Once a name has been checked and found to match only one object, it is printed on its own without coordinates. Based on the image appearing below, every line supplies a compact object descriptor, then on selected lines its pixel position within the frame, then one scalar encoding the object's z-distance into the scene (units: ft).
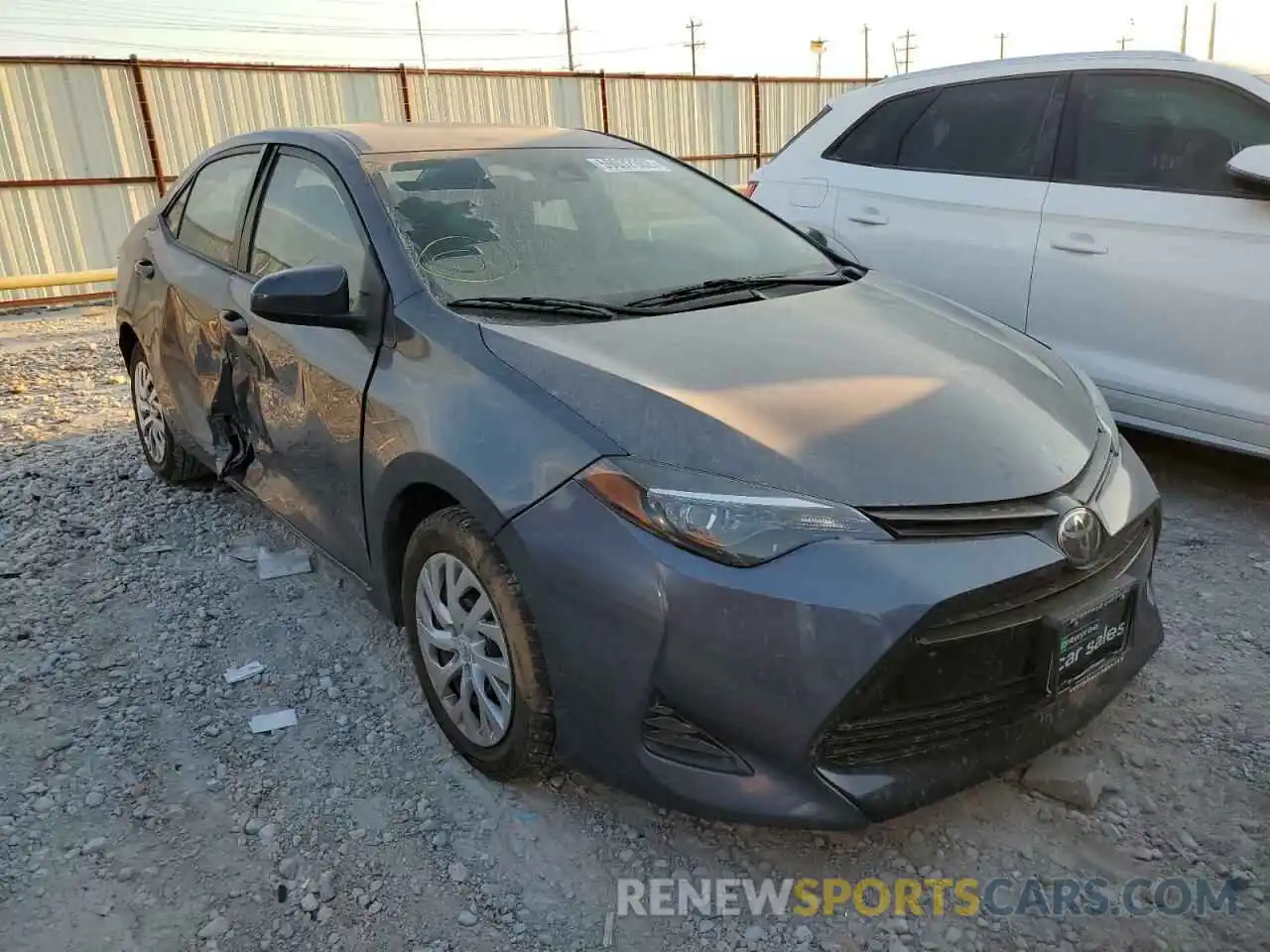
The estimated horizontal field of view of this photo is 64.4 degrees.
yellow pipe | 33.40
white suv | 12.21
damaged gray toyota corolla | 6.46
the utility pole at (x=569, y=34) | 192.04
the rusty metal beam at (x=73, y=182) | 38.87
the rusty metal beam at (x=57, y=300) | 36.13
